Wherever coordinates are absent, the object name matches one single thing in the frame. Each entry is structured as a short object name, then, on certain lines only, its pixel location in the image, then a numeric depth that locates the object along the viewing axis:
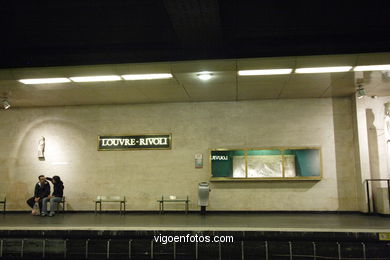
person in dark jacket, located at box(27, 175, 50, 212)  9.48
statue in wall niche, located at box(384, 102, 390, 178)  8.94
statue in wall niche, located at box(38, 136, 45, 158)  10.50
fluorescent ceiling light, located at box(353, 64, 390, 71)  6.76
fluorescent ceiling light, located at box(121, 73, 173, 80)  7.29
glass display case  9.52
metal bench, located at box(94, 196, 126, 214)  9.67
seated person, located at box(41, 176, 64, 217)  9.26
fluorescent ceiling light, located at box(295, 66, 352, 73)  6.93
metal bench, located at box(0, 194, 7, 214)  10.30
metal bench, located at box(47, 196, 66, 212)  10.03
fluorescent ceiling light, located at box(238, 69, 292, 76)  7.08
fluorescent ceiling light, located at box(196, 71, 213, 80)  7.17
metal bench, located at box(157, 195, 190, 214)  9.46
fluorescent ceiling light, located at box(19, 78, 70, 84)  7.53
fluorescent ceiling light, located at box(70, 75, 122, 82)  7.41
